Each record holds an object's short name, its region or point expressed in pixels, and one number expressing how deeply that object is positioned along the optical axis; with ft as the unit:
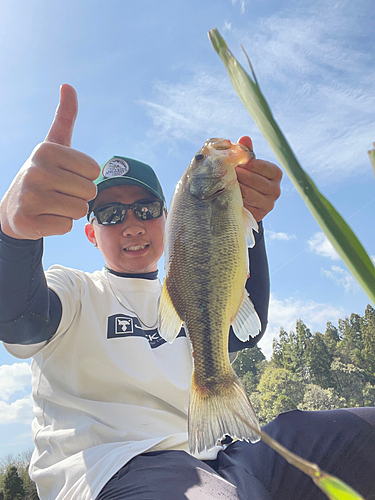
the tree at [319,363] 142.00
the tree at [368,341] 139.33
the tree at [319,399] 122.52
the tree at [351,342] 148.25
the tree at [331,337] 155.33
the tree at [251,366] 142.20
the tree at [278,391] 114.73
